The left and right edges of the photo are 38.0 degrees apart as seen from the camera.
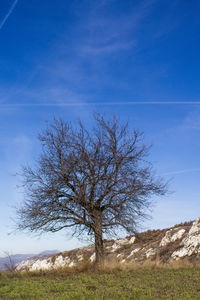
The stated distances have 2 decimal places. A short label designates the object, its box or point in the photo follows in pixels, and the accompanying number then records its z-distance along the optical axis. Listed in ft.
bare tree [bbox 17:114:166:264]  55.47
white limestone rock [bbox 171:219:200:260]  75.94
